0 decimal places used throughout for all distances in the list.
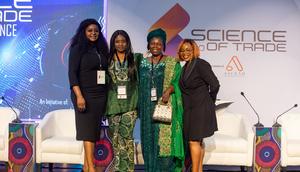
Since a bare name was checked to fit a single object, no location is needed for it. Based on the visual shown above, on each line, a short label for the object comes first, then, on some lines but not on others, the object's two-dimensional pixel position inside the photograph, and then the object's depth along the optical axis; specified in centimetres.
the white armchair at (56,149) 524
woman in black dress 446
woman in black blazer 461
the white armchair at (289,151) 522
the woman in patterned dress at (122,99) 449
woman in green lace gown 450
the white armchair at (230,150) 522
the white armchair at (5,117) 583
